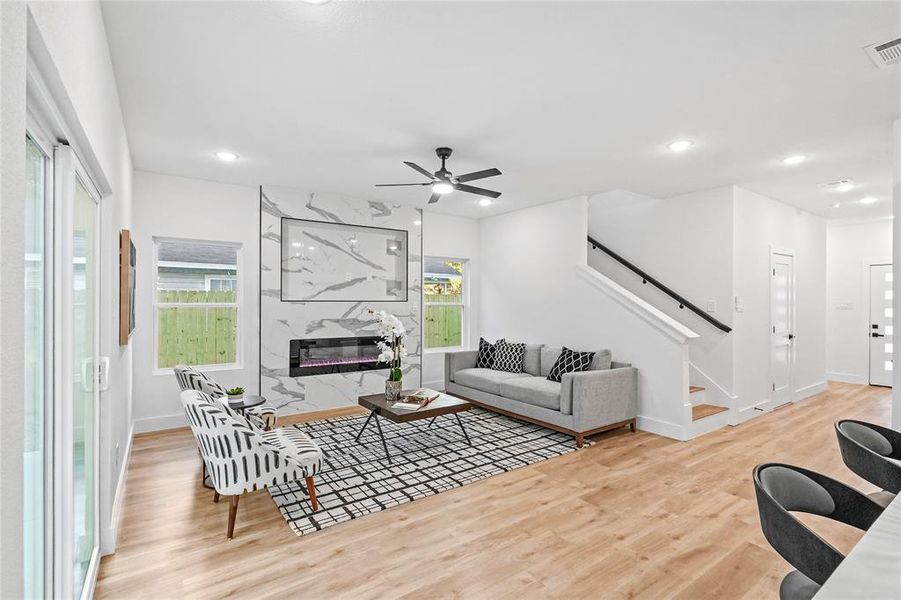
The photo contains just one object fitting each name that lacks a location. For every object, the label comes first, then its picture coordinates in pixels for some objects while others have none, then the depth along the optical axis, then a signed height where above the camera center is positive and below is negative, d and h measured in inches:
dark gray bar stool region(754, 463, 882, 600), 48.3 -27.3
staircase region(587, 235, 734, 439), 184.1 -44.5
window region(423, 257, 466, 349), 271.9 -0.6
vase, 167.3 -34.0
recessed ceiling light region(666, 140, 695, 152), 148.6 +52.5
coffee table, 151.3 -38.4
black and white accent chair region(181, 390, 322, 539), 104.6 -37.6
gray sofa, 174.7 -40.0
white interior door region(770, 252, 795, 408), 228.8 -12.2
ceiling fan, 145.9 +40.7
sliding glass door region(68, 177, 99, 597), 77.6 -15.3
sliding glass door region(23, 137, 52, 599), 56.2 -9.3
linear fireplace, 219.0 -28.5
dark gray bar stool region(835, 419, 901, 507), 68.6 -26.1
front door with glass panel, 280.5 -15.5
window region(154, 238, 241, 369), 193.9 -1.6
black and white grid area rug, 122.8 -55.6
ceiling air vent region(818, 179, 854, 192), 197.6 +52.5
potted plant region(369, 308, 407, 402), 164.4 -18.7
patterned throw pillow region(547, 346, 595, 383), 196.1 -27.9
